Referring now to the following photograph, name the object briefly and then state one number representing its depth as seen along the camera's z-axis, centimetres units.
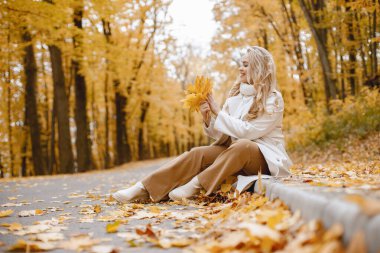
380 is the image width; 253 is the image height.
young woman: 418
